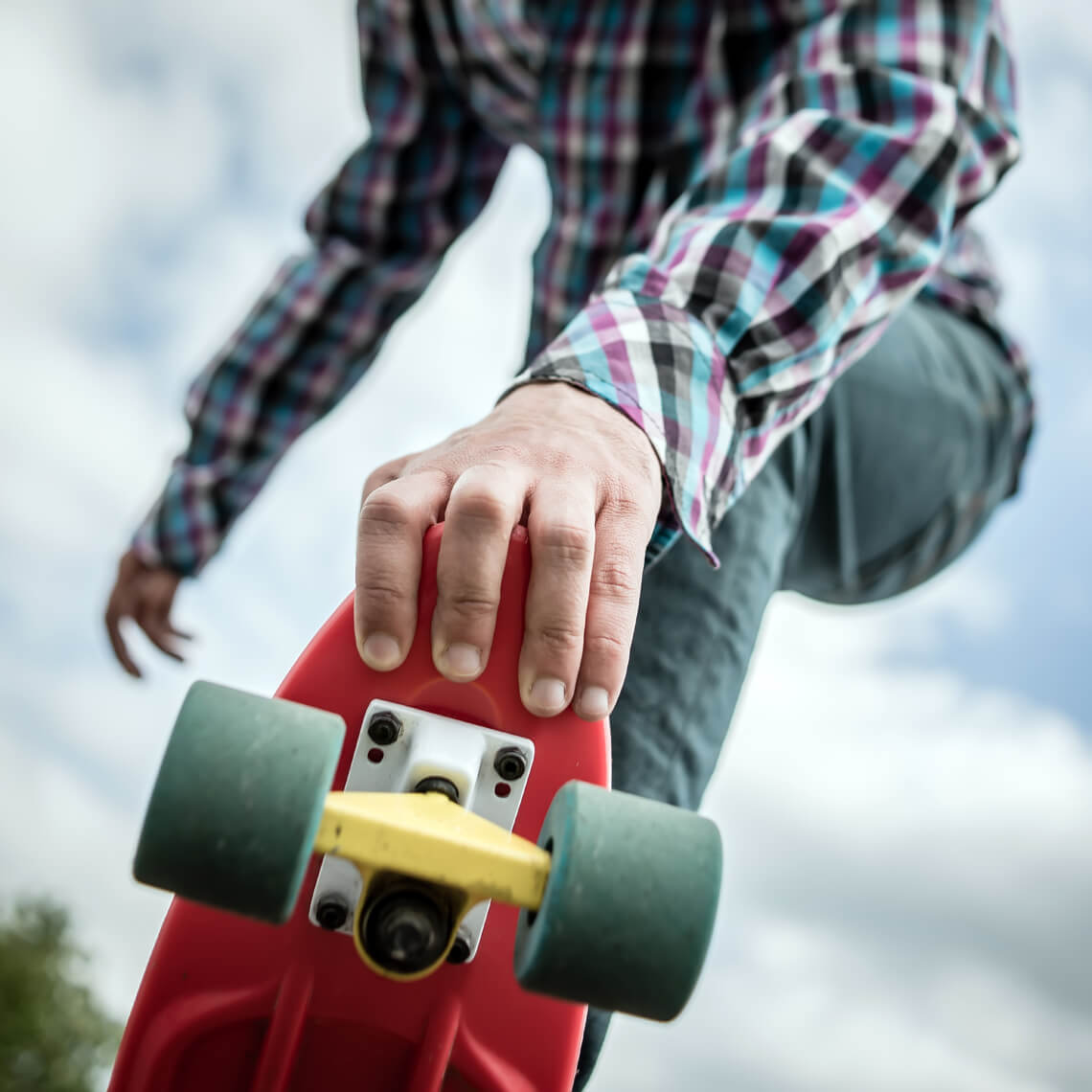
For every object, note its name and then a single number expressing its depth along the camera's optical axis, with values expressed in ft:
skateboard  1.90
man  2.32
